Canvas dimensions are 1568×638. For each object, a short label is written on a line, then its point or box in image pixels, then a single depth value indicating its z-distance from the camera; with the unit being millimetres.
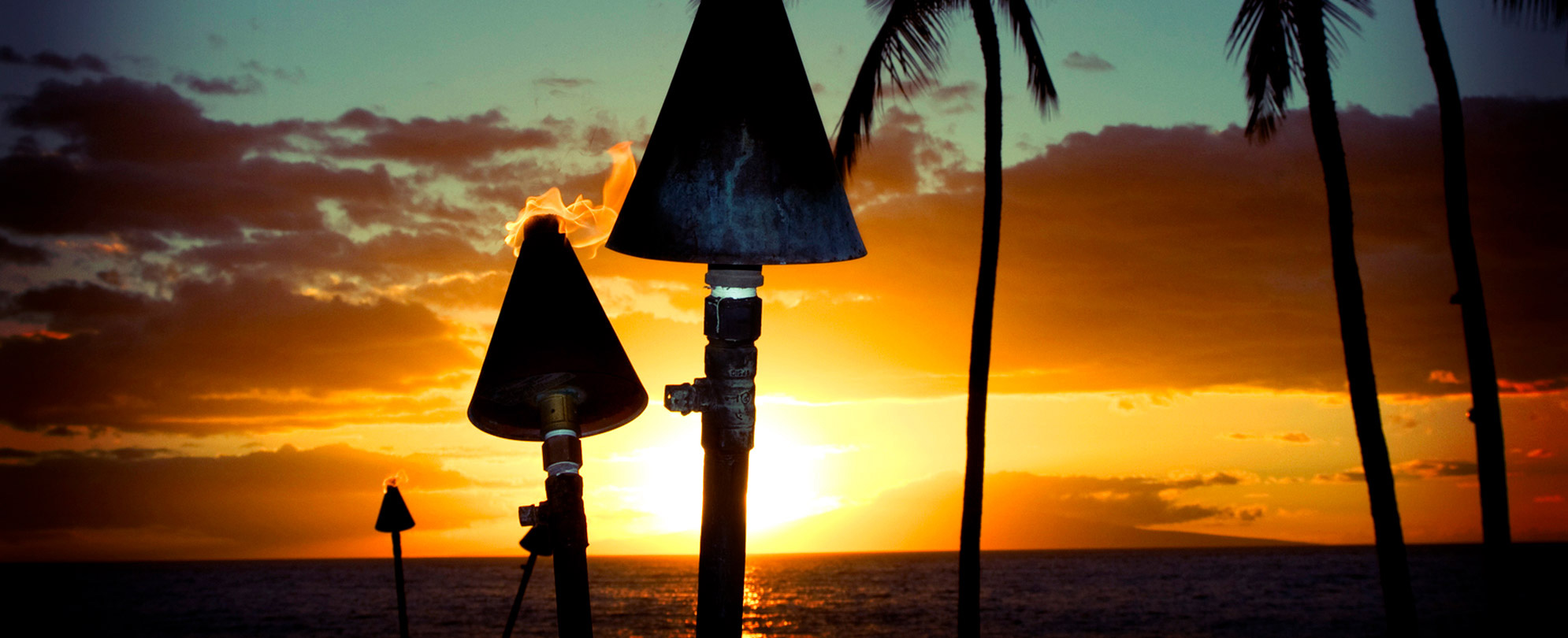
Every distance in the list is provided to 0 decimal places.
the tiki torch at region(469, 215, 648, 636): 4695
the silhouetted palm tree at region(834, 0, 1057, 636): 13758
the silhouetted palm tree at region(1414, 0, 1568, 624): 10641
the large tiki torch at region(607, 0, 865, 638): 4391
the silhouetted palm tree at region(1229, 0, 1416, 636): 10469
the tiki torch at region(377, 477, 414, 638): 11758
